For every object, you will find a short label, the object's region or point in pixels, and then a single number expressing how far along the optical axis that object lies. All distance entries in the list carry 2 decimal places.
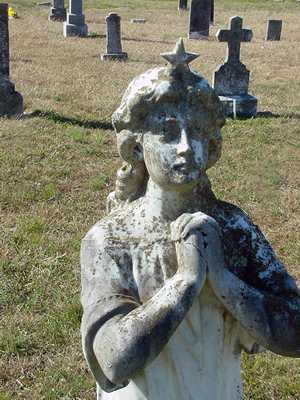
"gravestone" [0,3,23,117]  11.28
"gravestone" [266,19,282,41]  21.92
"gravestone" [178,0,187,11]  29.91
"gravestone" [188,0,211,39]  21.41
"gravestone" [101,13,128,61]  17.14
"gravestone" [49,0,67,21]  24.47
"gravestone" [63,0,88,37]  21.02
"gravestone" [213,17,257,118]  12.54
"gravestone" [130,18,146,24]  25.12
